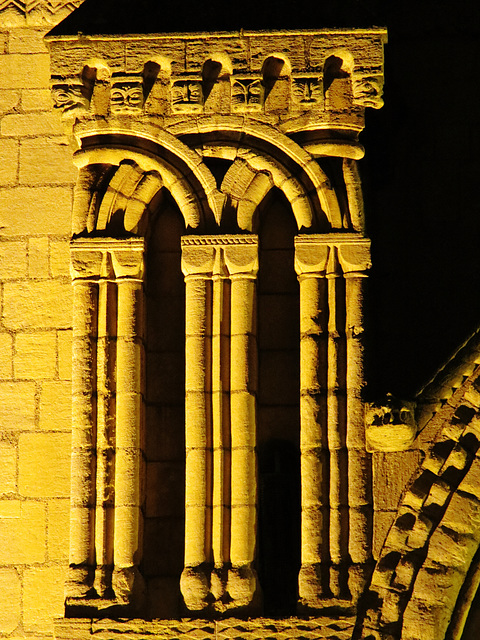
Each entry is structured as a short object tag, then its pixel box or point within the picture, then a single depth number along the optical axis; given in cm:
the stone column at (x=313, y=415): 1614
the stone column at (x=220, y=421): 1622
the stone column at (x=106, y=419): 1637
